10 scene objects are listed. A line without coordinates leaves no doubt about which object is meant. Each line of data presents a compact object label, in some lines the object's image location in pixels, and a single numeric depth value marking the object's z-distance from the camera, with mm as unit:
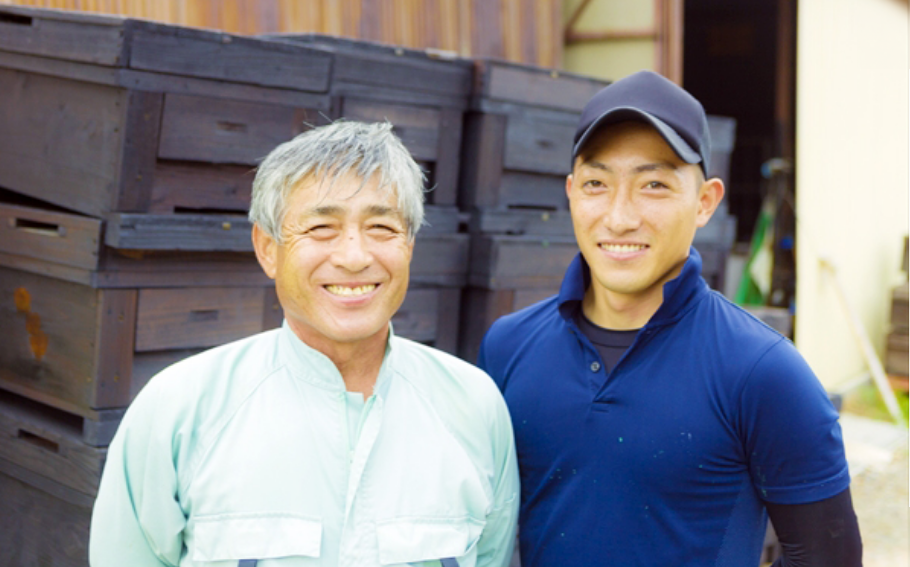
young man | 1856
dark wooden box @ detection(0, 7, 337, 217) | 2893
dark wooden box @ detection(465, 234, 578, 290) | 3941
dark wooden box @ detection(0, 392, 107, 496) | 2916
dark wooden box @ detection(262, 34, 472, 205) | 3541
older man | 1776
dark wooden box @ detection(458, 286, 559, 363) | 3971
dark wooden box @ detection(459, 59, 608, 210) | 3943
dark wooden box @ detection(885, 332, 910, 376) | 9102
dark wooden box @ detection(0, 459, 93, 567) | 2977
